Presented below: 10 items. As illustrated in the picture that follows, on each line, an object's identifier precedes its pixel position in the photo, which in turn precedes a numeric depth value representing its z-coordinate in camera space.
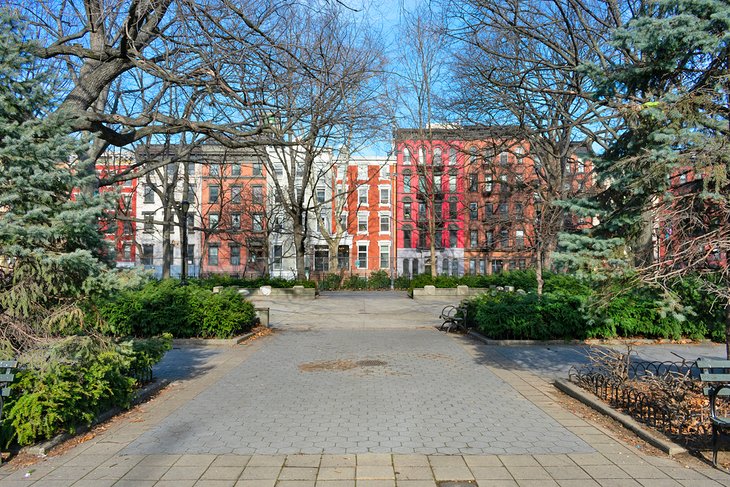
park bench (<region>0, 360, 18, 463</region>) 4.40
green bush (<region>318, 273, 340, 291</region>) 39.22
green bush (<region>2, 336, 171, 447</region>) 4.71
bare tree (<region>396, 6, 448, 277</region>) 30.56
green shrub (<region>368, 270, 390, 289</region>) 39.94
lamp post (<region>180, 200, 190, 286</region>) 18.74
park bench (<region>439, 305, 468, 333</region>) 14.41
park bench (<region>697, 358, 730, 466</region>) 4.45
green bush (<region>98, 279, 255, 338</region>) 12.40
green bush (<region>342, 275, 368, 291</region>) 39.97
